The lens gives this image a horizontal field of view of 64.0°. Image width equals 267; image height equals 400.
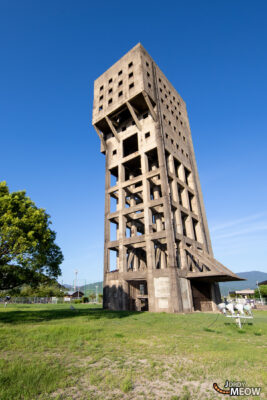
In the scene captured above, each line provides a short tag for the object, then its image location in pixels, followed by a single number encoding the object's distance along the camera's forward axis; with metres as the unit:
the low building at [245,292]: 55.83
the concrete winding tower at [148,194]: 25.42
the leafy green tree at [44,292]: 60.59
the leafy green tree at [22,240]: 14.58
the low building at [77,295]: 82.33
